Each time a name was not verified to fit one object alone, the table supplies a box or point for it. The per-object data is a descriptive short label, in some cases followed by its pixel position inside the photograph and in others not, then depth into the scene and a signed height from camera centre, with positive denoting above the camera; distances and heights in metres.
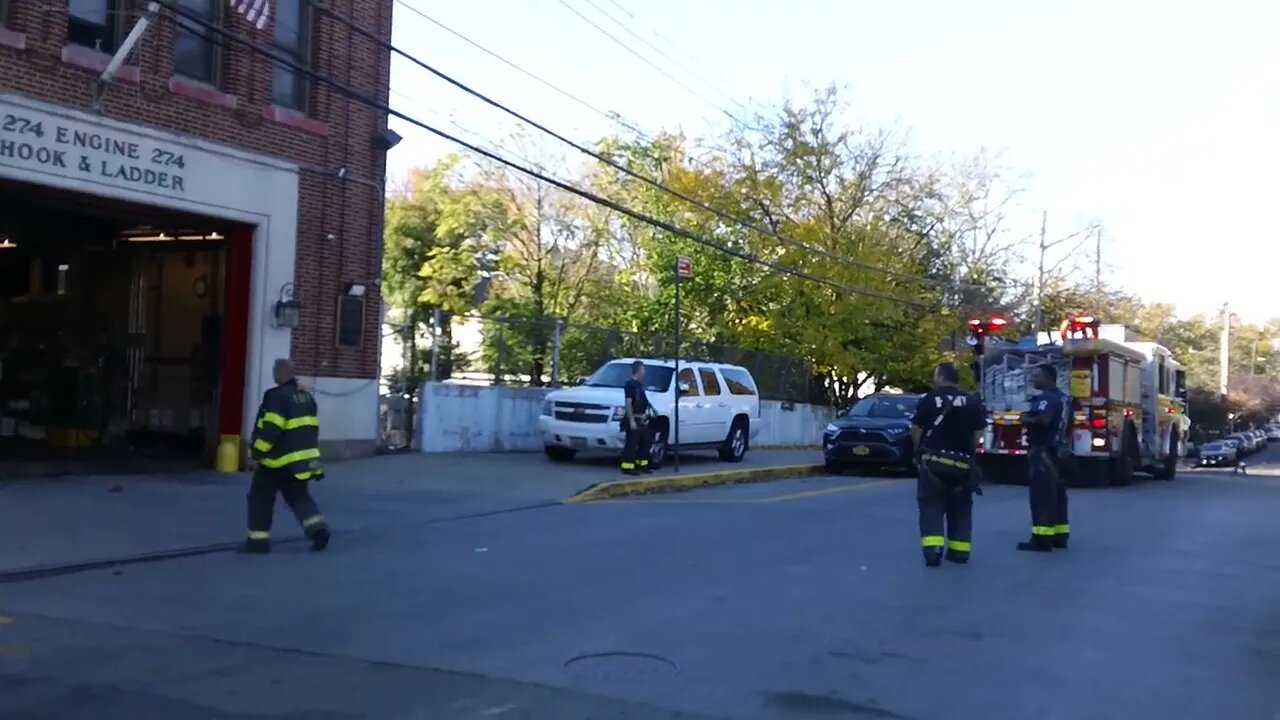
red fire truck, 22.62 +0.24
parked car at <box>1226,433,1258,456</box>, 53.78 -1.44
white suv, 20.12 -0.26
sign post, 19.41 +0.82
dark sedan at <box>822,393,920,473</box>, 22.66 -0.59
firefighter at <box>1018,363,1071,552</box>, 12.45 -0.53
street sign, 19.30 +1.94
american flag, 15.38 +4.47
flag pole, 14.59 +3.71
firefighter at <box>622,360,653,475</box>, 19.30 -0.45
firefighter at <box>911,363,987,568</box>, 11.18 -0.51
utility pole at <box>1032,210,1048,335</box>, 46.06 +4.54
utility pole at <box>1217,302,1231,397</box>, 65.07 +3.05
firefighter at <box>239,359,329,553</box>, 10.97 -0.64
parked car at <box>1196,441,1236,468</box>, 46.41 -1.45
